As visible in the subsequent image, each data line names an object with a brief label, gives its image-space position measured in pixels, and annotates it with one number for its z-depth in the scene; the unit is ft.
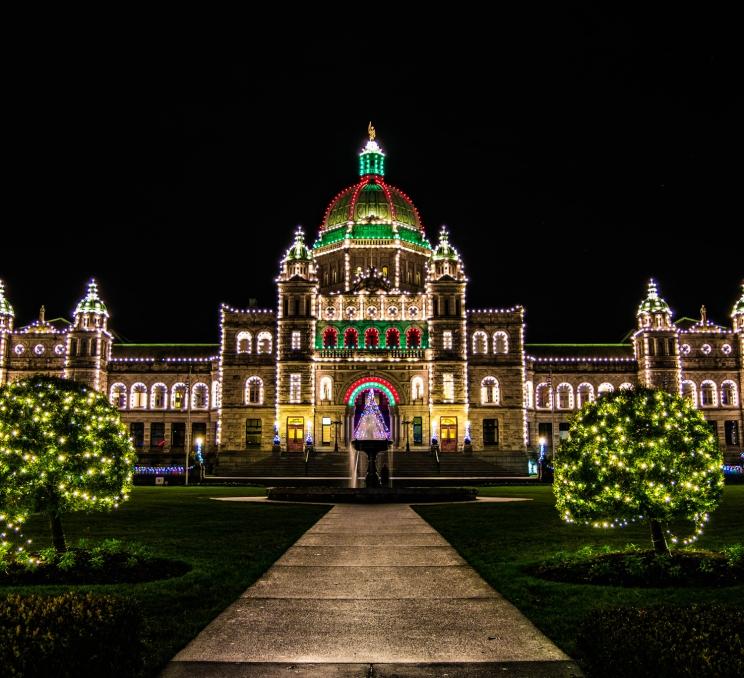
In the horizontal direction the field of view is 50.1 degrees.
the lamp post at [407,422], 246.06
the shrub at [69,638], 24.42
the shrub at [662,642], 23.59
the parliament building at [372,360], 249.14
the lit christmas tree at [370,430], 139.74
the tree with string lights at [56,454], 51.03
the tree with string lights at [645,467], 49.73
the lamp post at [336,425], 244.83
